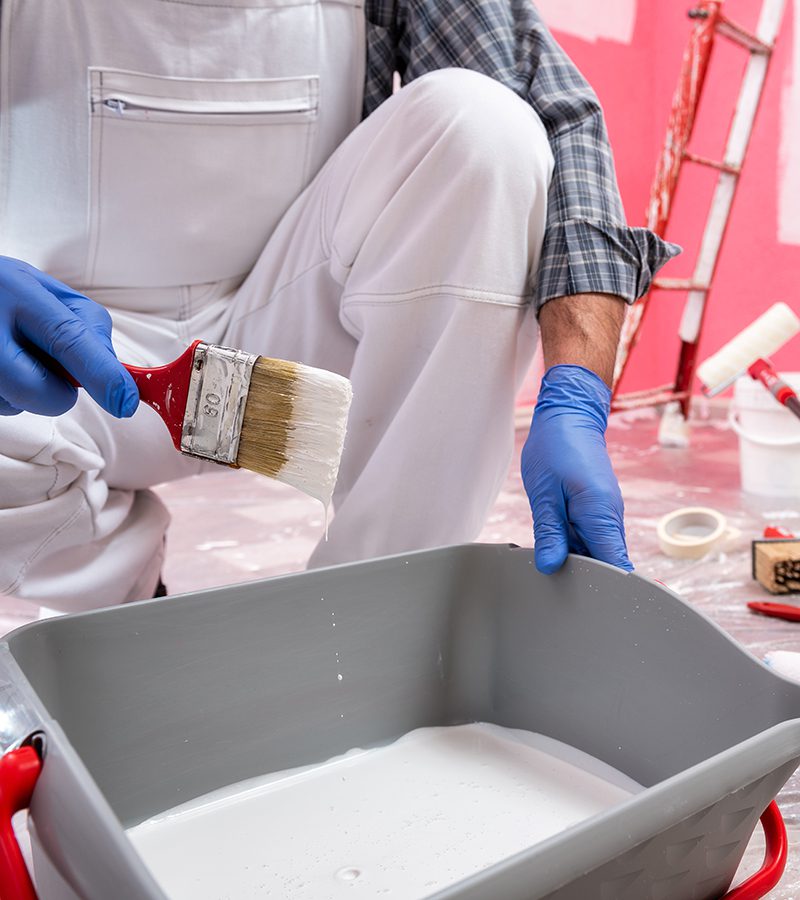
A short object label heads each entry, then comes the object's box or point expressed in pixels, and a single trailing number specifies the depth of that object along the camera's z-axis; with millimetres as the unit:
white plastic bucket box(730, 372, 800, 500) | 1665
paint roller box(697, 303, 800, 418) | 1625
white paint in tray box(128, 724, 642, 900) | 600
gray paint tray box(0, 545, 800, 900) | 467
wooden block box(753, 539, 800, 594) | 1140
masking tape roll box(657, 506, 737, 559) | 1315
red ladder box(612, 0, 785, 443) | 2080
